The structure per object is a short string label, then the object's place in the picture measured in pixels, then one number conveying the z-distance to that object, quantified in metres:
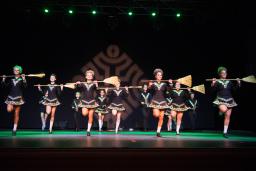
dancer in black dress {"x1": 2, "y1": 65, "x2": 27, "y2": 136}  10.09
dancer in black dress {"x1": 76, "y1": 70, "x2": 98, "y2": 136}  10.23
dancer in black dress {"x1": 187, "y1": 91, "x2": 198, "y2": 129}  15.55
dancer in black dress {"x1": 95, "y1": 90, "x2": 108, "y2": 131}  14.15
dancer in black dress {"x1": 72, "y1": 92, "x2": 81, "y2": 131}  14.57
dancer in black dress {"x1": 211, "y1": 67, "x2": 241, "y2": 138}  9.77
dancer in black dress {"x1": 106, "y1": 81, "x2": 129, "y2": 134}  12.86
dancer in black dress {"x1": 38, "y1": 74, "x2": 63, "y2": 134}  11.66
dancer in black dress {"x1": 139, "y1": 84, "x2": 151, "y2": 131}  15.01
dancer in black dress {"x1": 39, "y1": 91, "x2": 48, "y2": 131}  14.51
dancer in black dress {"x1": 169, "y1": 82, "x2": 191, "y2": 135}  12.04
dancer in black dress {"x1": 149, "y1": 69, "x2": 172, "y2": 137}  9.88
